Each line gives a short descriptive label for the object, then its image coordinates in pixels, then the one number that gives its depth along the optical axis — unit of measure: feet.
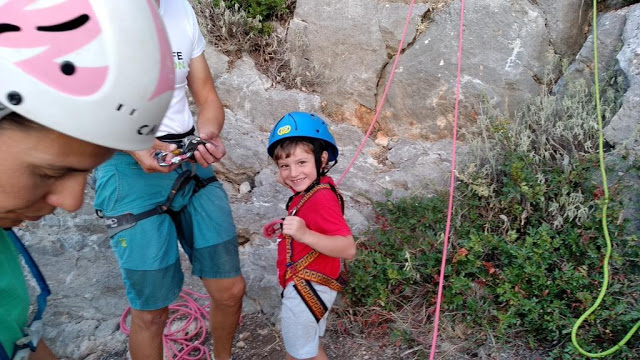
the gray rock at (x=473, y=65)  15.94
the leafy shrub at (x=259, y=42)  18.28
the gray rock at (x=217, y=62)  18.34
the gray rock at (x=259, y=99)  17.81
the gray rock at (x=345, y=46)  17.78
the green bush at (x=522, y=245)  10.52
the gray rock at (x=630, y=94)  12.34
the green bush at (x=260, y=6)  18.81
